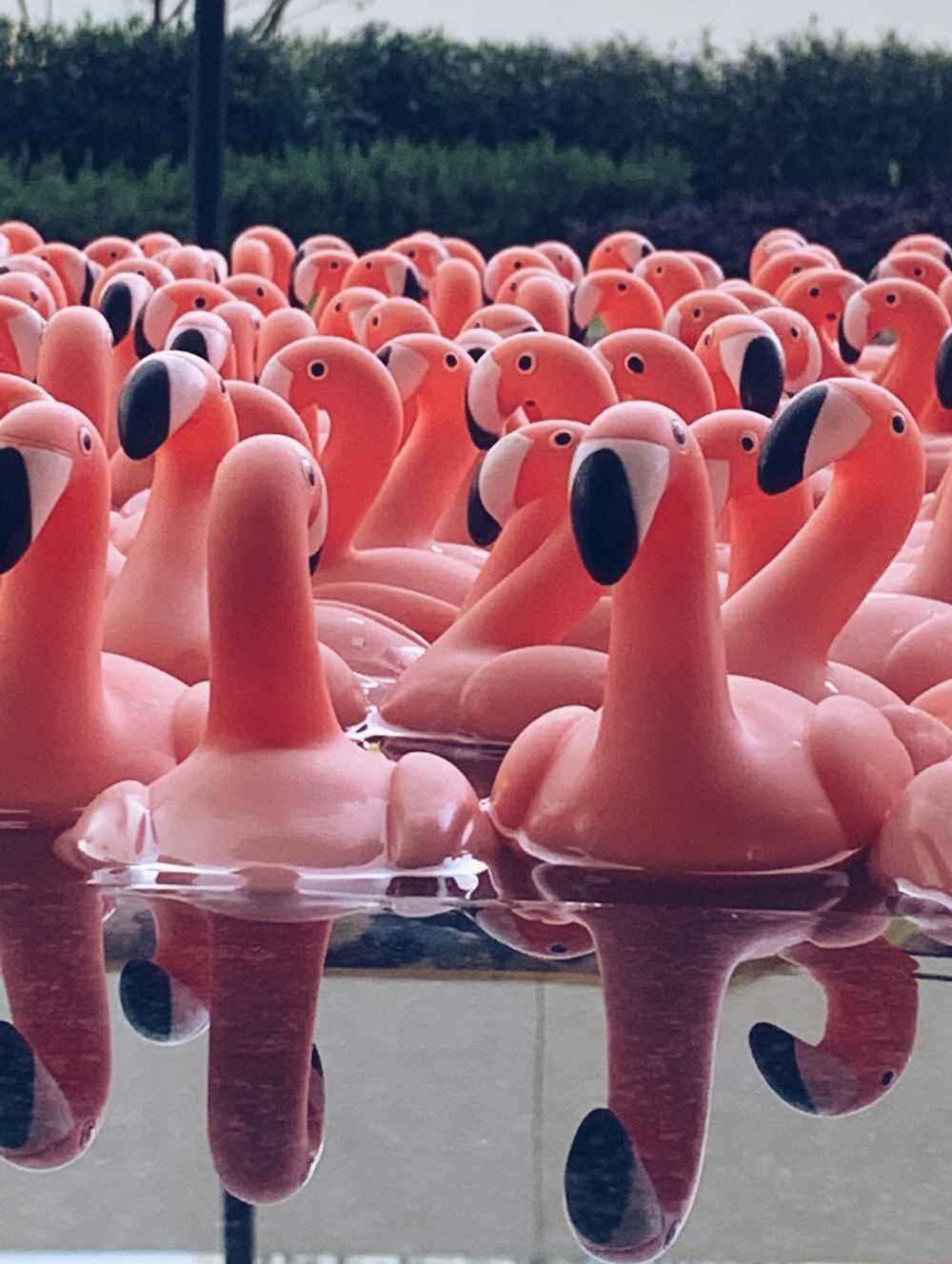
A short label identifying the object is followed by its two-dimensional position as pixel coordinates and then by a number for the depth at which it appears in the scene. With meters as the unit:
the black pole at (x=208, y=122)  7.84
